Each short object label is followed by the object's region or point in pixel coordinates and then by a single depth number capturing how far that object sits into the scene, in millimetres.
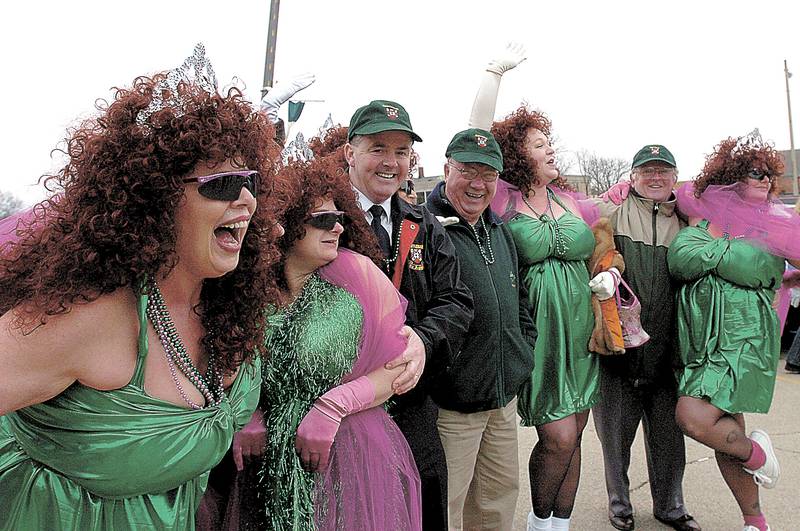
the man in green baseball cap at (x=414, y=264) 2631
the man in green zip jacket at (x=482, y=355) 3037
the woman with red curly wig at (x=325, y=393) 2113
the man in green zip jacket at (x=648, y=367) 3846
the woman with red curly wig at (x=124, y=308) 1465
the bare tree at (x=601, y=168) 33594
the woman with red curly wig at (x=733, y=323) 3650
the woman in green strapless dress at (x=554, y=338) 3527
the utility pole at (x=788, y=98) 26597
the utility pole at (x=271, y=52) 7820
